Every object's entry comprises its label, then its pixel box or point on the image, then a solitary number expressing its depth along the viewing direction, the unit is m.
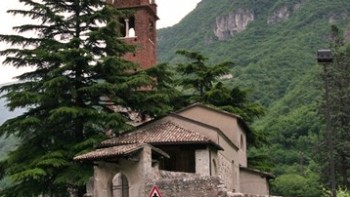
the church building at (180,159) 23.02
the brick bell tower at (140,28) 42.29
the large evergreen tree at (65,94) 26.52
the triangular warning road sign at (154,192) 15.75
